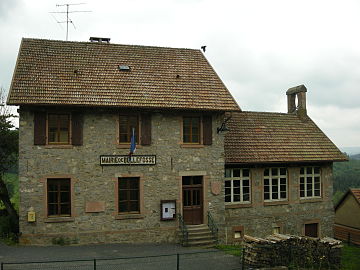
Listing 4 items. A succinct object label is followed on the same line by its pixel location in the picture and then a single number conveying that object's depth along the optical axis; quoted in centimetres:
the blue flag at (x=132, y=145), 1664
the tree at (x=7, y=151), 1991
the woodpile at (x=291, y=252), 1477
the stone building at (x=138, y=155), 1698
